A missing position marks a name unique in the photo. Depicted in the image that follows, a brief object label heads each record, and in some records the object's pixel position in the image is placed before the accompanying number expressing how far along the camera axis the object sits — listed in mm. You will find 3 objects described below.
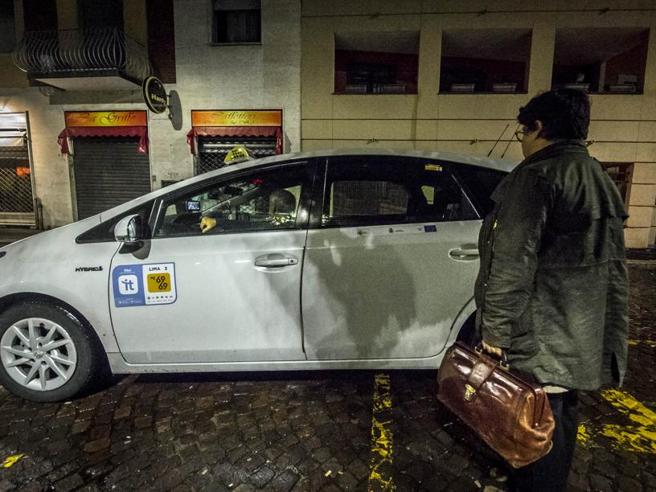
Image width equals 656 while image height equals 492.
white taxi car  2545
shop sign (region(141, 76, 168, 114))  9680
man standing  1449
